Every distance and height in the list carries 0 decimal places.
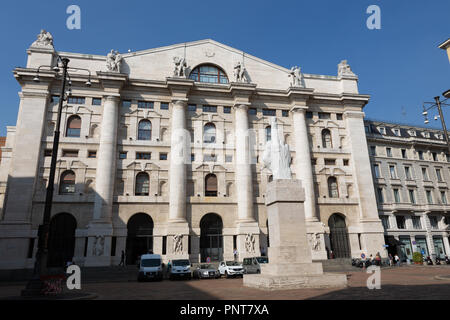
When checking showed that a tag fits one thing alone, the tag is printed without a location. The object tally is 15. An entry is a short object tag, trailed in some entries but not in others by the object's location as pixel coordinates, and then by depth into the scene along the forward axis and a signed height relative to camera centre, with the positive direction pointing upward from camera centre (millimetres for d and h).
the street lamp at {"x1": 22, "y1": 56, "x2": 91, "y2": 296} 12555 +54
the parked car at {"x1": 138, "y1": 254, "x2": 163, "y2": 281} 23484 -1054
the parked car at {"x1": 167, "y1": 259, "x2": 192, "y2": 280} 24562 -1333
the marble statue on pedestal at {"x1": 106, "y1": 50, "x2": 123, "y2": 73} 35375 +21421
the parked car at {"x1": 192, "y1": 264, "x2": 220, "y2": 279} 25222 -1658
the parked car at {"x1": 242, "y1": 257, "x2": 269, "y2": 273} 26016 -1109
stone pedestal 13219 -24
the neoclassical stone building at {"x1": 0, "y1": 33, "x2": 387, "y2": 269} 31047 +10437
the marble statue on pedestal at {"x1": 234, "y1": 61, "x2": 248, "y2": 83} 38750 +21279
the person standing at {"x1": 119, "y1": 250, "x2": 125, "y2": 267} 29659 -547
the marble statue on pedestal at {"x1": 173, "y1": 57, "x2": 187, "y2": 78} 37062 +21314
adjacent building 41094 +7981
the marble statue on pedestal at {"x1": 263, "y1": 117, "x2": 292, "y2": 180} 16295 +4819
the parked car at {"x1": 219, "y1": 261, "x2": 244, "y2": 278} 25344 -1431
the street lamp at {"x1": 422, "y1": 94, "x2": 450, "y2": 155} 19375 +8683
